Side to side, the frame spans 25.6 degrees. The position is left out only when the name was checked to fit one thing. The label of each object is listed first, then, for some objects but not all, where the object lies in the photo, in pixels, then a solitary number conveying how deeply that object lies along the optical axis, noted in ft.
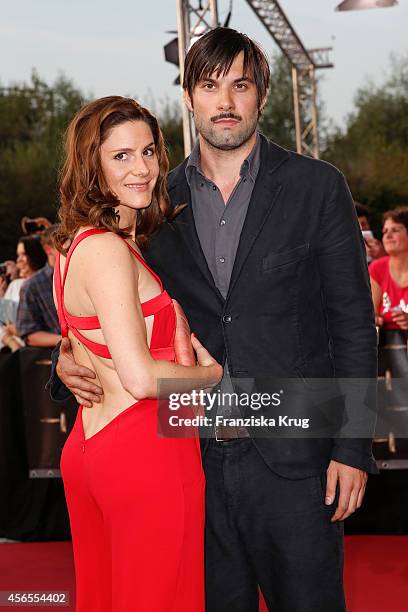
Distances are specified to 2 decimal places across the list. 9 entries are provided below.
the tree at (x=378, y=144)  101.81
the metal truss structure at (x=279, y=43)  24.75
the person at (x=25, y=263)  21.66
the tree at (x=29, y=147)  103.81
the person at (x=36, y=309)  19.44
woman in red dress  6.89
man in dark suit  8.01
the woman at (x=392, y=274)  18.84
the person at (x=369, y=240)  25.23
